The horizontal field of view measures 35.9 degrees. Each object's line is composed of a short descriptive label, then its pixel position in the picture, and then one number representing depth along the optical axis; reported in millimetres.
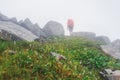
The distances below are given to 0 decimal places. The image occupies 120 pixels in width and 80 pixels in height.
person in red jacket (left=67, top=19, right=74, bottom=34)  26165
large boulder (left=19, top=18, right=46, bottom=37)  26793
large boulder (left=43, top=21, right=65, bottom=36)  29895
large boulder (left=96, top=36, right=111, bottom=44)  29659
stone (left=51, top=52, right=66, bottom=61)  10176
